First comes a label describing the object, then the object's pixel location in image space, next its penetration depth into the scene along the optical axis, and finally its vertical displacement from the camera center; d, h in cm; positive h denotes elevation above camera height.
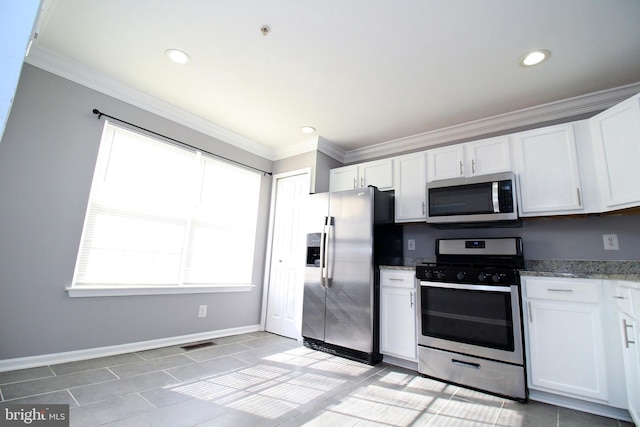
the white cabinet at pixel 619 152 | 201 +92
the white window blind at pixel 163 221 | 268 +39
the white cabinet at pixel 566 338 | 194 -41
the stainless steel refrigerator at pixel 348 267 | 289 -1
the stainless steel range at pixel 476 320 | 218 -37
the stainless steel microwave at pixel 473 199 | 252 +67
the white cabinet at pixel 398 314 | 271 -42
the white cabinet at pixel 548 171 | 239 +89
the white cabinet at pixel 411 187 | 312 +90
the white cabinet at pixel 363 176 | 340 +112
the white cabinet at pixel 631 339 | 164 -34
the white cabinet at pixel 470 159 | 274 +111
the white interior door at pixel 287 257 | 361 +9
